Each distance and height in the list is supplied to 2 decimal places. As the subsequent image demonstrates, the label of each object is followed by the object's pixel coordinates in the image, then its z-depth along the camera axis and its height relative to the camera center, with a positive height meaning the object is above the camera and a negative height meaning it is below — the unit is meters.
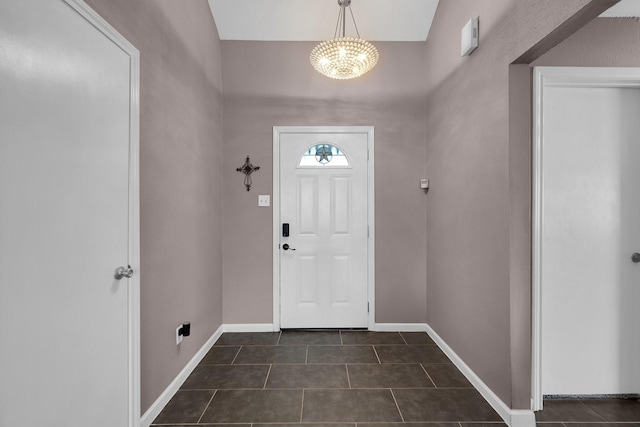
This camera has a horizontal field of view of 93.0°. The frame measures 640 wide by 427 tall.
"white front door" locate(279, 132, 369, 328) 3.10 -0.16
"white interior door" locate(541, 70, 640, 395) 1.87 -0.02
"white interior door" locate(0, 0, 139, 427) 0.96 -0.02
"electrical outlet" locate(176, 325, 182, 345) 2.05 -0.84
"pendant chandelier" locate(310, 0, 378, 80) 2.32 +1.24
